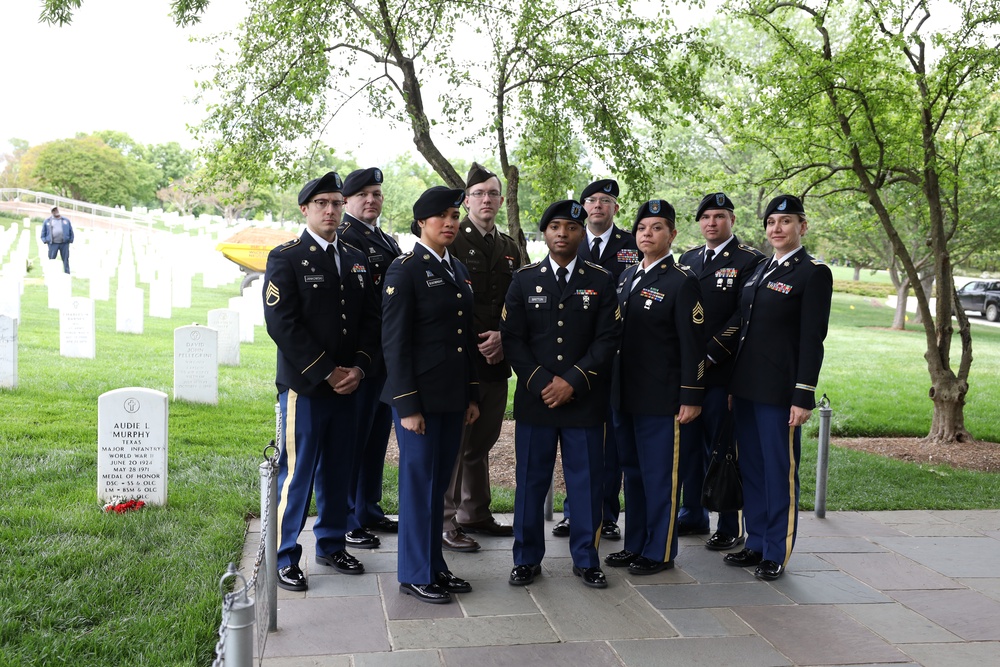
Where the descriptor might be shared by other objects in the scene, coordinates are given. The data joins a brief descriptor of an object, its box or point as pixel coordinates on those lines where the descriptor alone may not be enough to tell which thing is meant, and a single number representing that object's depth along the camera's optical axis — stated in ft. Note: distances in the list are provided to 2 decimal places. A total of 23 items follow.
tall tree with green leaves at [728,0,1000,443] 27.04
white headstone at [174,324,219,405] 28.86
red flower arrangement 18.44
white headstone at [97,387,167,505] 18.69
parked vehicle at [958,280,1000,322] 109.09
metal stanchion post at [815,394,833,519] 21.24
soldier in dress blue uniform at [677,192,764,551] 18.24
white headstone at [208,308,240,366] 37.14
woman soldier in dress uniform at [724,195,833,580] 16.44
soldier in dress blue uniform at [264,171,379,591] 15.30
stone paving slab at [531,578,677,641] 13.87
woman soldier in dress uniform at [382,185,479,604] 14.76
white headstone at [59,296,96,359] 36.70
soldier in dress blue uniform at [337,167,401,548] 17.85
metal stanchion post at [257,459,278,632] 12.42
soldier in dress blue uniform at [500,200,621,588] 15.76
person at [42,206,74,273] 71.05
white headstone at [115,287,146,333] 45.78
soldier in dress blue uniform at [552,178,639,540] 18.69
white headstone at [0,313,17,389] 29.17
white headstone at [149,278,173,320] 53.93
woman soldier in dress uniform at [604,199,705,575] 16.40
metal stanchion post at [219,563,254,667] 7.45
